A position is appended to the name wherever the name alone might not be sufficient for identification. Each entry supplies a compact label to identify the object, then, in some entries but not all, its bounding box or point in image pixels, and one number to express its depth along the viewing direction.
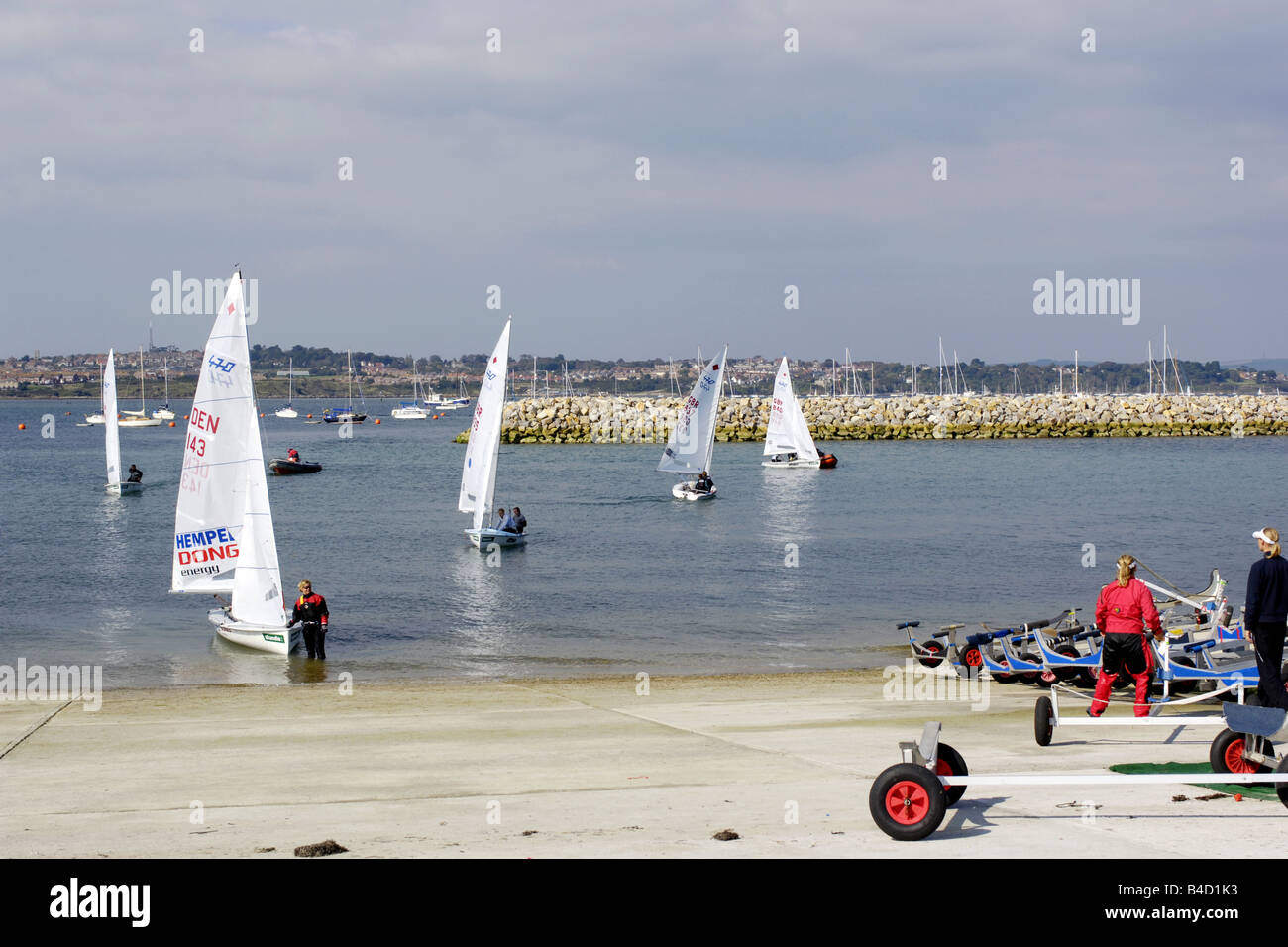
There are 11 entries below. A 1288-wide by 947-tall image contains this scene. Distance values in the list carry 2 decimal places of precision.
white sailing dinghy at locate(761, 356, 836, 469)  85.00
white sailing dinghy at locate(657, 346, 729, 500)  64.06
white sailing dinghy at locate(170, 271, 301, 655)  22.78
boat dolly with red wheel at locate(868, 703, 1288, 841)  8.90
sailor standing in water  23.19
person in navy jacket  11.58
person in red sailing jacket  12.30
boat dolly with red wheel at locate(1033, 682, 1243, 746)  10.82
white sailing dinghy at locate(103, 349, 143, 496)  61.54
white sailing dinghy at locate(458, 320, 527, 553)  38.95
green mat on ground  9.94
